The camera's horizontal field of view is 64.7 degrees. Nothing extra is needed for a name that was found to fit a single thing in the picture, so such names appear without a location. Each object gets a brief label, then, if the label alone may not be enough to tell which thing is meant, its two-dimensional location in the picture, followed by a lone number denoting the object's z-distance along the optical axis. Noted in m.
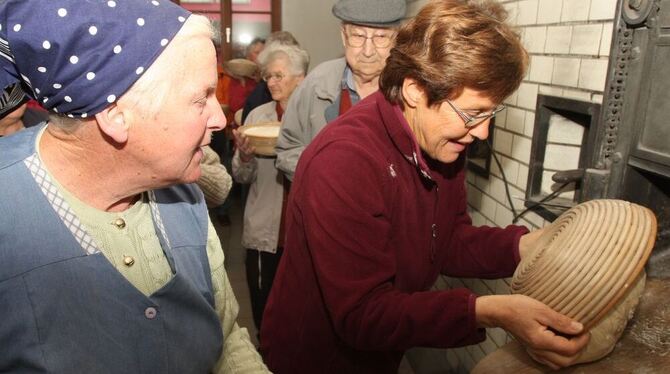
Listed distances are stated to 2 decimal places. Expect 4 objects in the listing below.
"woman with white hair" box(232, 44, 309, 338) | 2.96
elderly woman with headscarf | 0.85
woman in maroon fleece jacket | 1.24
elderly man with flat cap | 2.53
